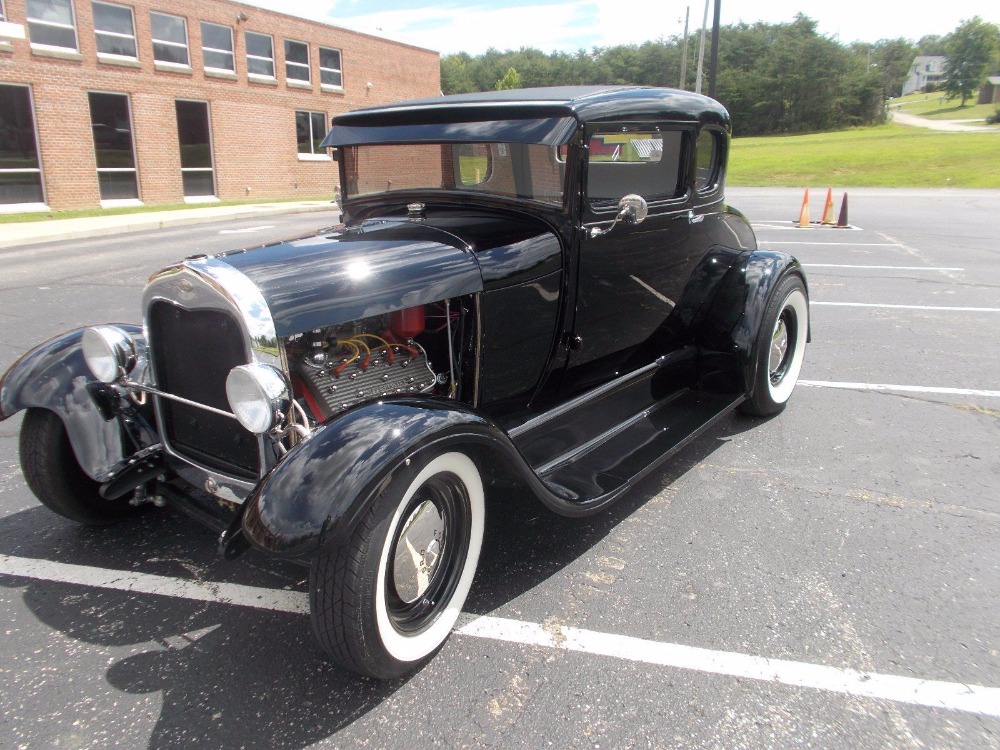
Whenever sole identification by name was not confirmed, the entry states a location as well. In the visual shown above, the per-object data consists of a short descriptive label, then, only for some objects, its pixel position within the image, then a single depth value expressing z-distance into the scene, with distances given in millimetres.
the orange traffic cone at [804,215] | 13641
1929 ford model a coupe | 2094
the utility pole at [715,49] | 18156
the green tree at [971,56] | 76188
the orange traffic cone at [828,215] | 13859
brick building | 16766
